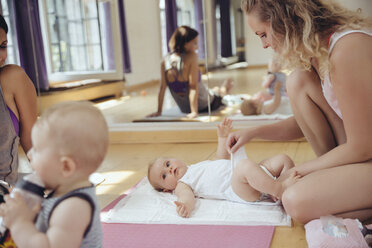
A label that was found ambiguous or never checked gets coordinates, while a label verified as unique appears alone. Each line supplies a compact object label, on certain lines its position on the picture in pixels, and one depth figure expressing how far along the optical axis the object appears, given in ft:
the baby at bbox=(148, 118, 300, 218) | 5.27
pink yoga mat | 4.73
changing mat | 5.28
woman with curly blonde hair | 4.32
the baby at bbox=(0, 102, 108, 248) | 2.93
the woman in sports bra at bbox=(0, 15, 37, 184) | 4.87
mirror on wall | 9.85
